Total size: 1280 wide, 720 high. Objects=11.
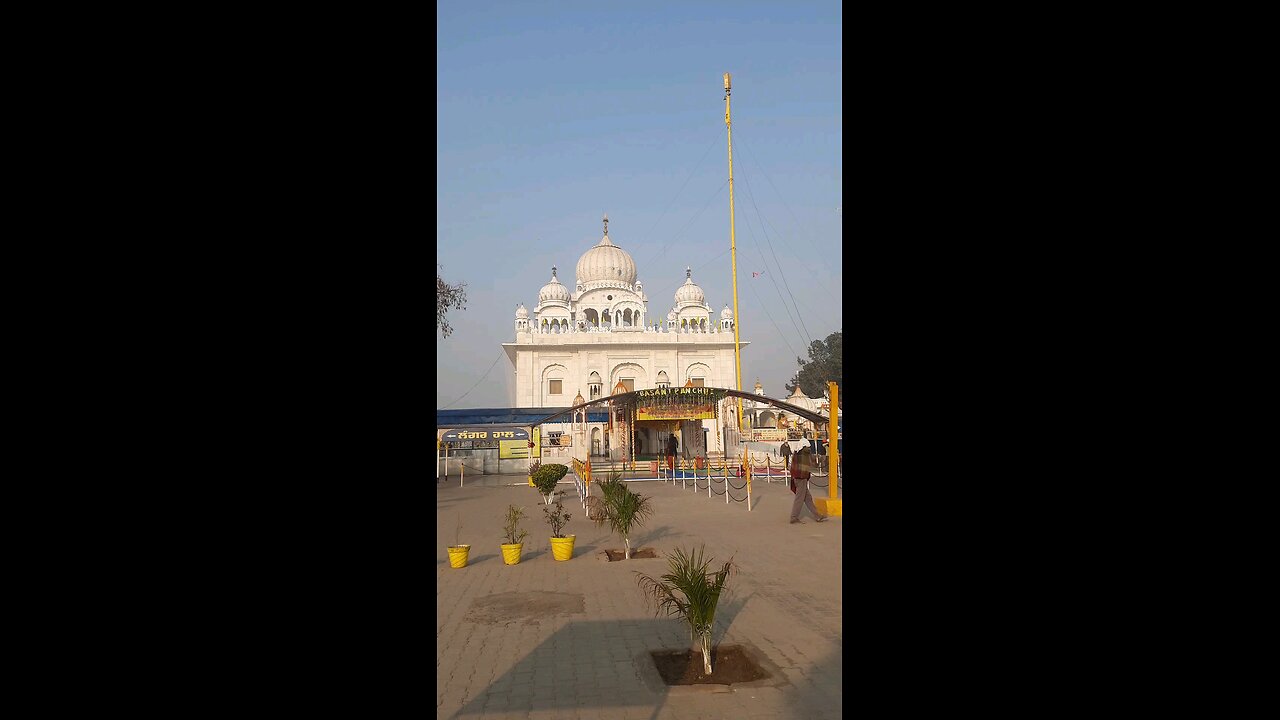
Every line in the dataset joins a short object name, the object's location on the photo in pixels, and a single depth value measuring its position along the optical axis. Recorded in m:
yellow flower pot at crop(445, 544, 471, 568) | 9.12
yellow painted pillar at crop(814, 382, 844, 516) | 13.12
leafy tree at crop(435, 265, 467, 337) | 18.28
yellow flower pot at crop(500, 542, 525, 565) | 9.24
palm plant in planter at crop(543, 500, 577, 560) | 9.38
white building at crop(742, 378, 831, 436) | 29.98
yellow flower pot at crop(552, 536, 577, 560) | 9.38
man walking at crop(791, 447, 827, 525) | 11.69
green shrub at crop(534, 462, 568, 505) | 13.62
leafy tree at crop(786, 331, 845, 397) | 54.81
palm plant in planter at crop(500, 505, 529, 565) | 9.25
